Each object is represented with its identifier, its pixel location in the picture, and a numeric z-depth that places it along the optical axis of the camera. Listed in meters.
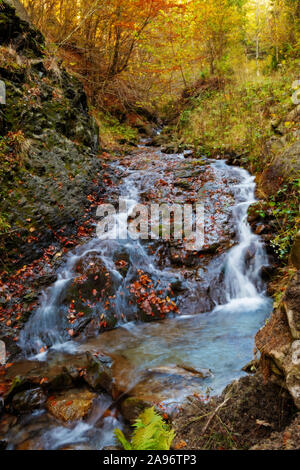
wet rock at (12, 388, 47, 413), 3.19
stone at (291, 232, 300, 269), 3.27
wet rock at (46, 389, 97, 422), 3.08
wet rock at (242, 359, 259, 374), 3.02
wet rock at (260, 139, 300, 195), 6.12
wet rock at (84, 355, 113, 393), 3.41
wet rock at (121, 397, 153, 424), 2.95
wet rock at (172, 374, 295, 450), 1.87
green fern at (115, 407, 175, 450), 2.07
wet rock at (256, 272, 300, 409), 1.84
